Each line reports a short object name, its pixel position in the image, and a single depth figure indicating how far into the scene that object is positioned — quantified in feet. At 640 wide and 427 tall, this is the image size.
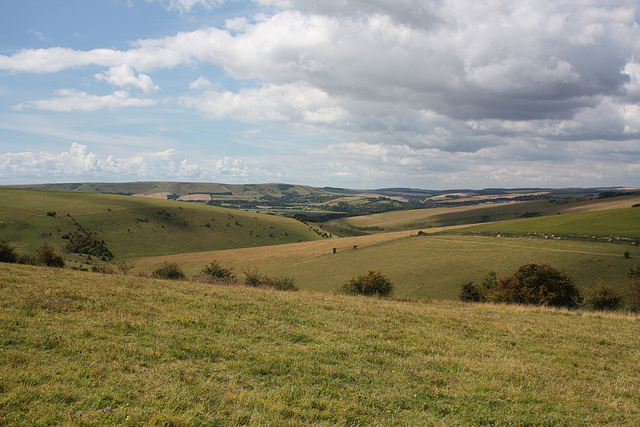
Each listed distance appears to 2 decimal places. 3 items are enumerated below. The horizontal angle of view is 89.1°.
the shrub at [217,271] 147.82
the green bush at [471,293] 151.14
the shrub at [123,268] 93.24
